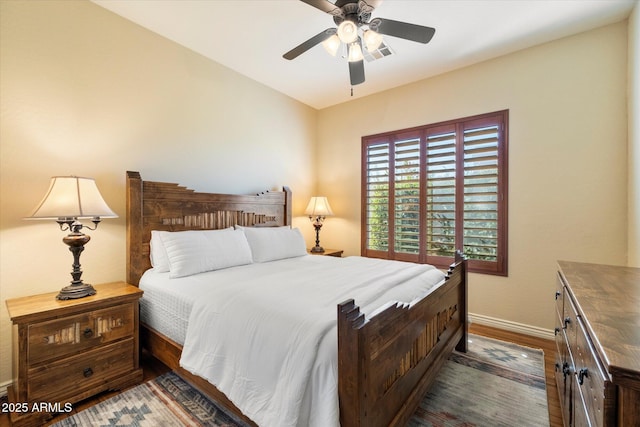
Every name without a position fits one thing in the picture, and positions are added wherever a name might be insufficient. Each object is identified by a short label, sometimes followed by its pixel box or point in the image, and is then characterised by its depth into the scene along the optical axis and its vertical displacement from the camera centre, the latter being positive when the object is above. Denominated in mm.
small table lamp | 4043 +0
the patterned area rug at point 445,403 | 1672 -1247
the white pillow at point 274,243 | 2885 -355
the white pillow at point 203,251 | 2242 -350
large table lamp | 1790 +3
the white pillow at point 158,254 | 2373 -377
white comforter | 1166 -619
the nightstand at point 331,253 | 3866 -589
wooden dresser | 694 -407
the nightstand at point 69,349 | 1622 -891
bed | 1116 -554
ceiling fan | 1829 +1253
